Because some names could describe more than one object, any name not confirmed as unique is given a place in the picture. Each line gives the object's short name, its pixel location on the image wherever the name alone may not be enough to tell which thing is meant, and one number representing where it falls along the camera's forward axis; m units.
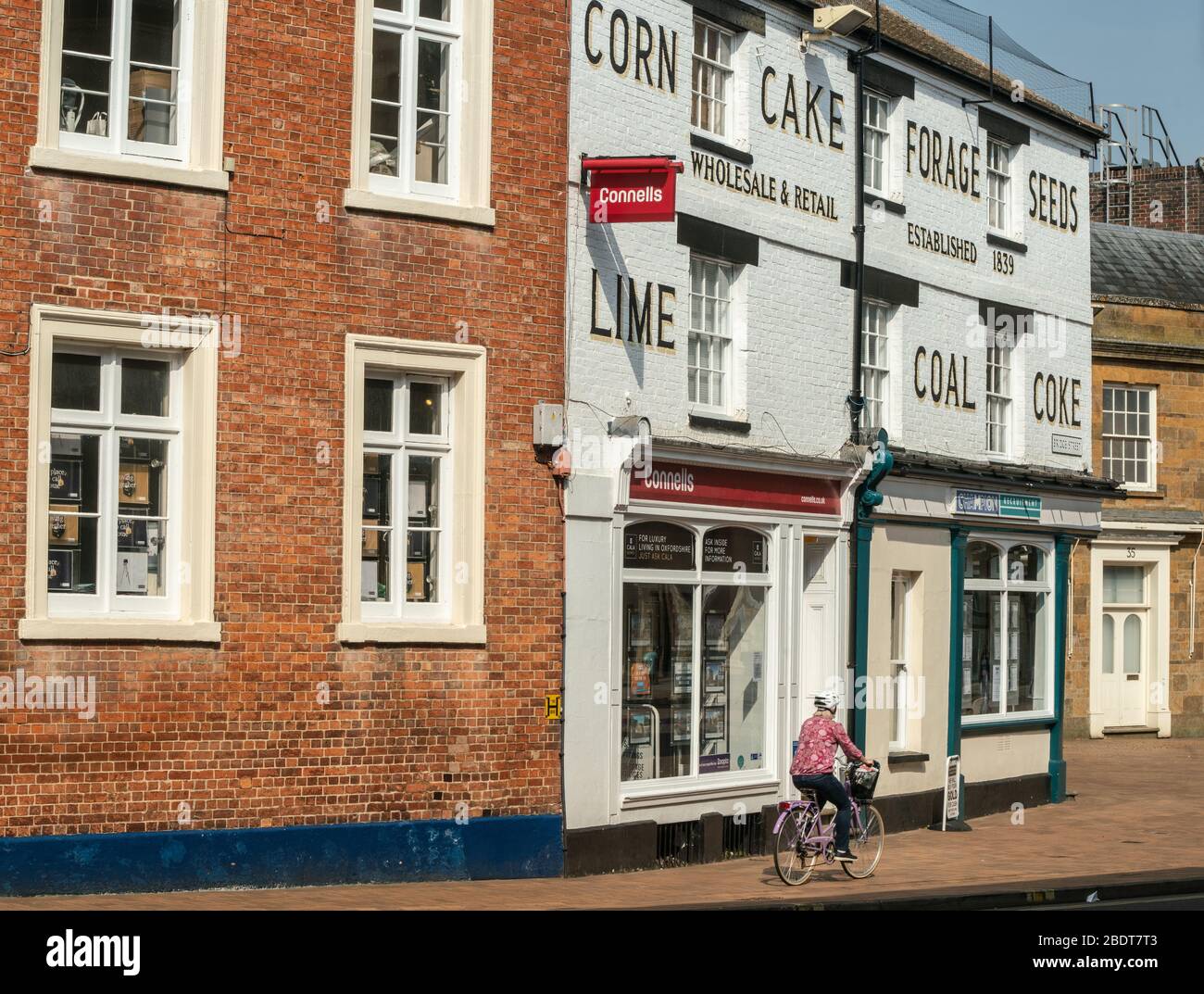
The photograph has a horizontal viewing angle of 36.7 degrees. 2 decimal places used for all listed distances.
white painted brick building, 17.55
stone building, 32.53
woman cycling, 16.17
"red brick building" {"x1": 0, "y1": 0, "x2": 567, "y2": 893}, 14.14
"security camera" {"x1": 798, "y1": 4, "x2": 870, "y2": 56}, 20.45
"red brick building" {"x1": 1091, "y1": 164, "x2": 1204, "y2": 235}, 39.41
